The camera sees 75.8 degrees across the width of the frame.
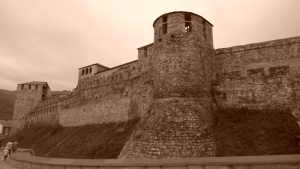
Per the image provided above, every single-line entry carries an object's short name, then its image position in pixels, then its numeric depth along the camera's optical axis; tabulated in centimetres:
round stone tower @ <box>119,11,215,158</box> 1240
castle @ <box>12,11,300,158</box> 1273
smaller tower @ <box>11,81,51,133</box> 5116
